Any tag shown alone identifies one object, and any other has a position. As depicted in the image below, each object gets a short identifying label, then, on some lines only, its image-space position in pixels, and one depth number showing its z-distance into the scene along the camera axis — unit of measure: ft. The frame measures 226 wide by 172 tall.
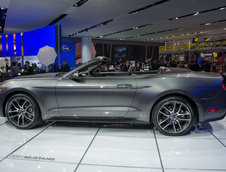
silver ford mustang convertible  9.44
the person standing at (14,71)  30.49
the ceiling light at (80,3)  27.20
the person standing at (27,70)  27.35
